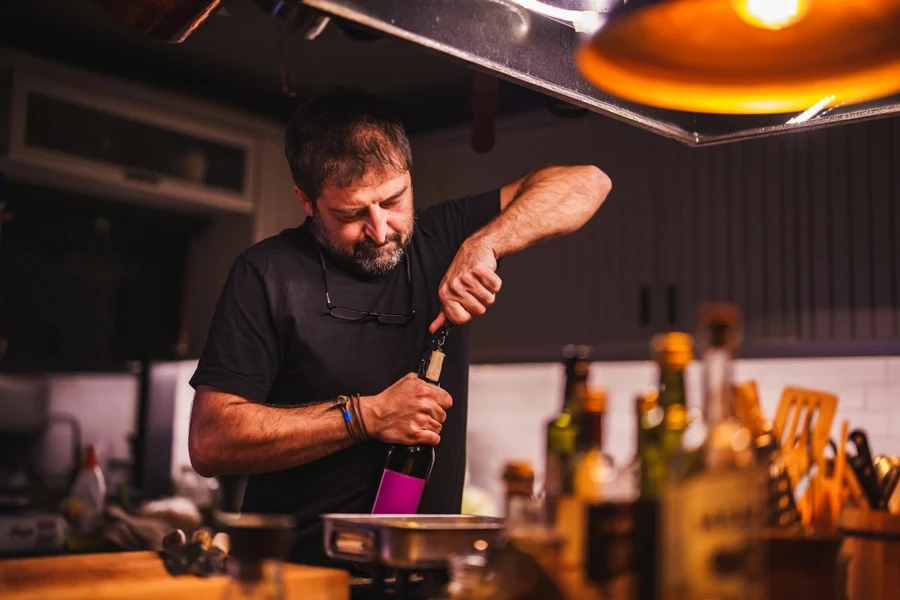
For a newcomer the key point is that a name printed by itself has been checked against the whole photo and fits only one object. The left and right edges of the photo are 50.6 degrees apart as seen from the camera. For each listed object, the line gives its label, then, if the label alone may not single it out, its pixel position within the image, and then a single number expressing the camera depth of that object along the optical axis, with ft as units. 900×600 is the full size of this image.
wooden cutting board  2.84
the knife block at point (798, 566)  2.69
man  5.11
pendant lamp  2.93
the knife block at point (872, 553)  3.22
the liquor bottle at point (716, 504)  2.29
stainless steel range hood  3.51
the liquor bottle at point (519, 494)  2.60
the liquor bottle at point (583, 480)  2.49
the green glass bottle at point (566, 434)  2.58
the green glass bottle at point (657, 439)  2.42
